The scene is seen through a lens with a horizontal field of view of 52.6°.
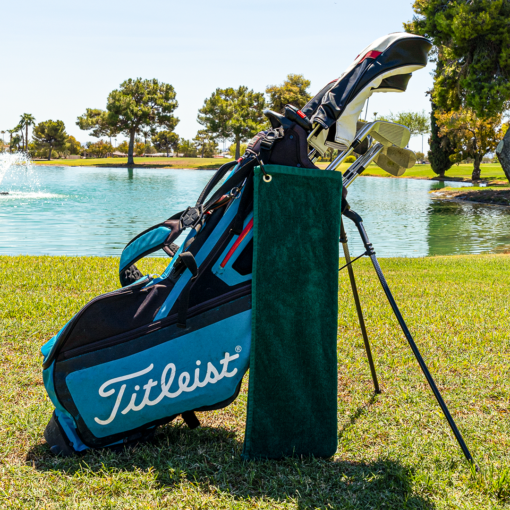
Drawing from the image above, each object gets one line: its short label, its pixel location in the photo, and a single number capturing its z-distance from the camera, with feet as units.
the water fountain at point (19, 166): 127.86
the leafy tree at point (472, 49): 62.90
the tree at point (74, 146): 293.14
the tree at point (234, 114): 219.61
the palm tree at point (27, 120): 270.87
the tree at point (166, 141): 265.34
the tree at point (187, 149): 277.44
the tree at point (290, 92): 218.59
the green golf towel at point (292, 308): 6.42
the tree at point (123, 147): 284.31
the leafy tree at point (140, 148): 283.59
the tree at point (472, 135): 116.88
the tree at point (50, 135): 266.77
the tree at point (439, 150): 127.75
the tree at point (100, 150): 287.28
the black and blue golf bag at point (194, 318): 6.34
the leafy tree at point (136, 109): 224.74
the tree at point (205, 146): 278.26
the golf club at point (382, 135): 7.00
